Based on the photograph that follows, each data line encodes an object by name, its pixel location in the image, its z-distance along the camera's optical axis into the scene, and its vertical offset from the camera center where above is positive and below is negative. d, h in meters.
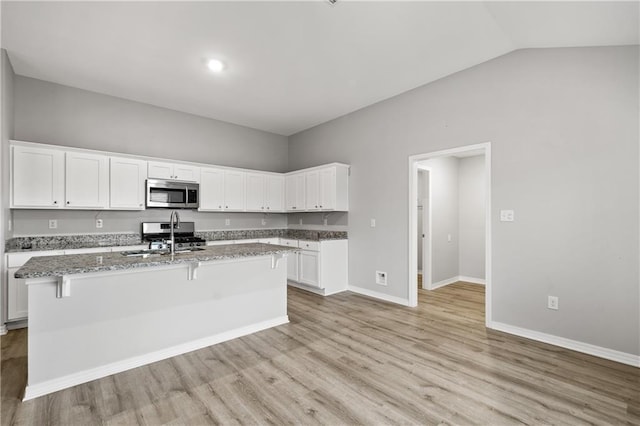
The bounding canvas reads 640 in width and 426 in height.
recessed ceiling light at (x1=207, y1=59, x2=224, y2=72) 3.49 +1.76
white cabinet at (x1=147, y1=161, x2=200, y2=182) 4.57 +0.68
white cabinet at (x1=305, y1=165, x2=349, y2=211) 5.09 +0.44
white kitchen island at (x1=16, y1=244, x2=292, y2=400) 2.22 -0.82
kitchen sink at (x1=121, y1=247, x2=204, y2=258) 2.78 -0.37
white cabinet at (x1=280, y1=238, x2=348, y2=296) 4.88 -0.86
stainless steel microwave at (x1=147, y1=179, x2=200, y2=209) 4.54 +0.32
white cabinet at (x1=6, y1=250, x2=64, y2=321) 3.37 -0.85
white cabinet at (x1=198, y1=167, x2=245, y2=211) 5.11 +0.44
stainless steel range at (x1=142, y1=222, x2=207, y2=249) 4.67 -0.33
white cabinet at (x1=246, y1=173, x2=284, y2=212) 5.69 +0.43
